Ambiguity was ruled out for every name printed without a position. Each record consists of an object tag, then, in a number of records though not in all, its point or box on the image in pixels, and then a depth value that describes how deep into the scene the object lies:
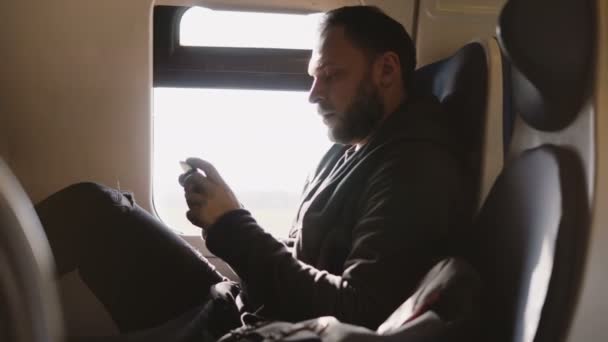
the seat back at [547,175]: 0.91
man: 1.10
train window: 1.74
